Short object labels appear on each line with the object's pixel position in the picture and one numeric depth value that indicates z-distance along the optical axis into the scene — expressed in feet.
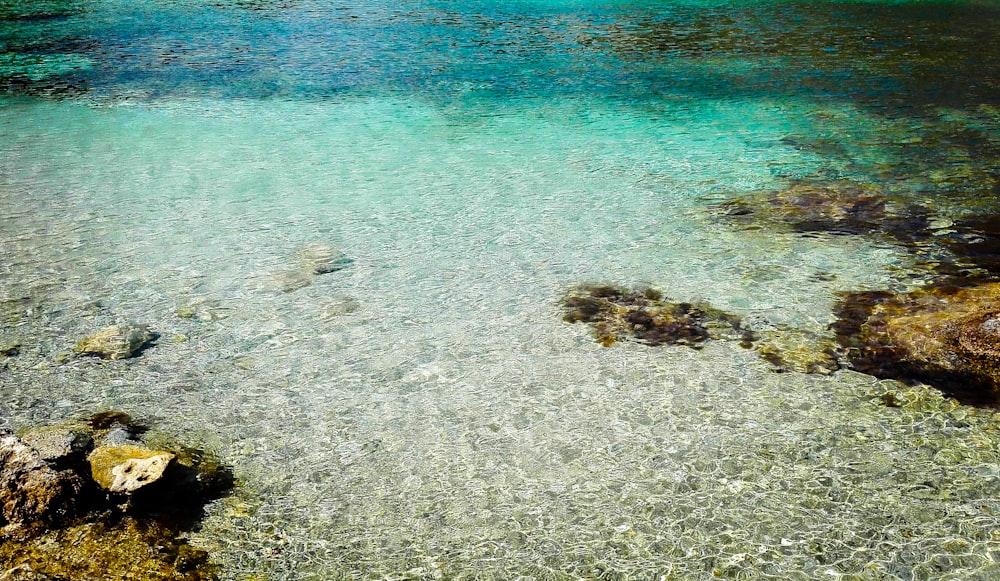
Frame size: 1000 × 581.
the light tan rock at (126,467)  10.05
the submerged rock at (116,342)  14.20
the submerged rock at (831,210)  19.22
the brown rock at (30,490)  9.32
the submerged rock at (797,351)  13.37
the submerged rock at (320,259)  18.03
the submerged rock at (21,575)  8.55
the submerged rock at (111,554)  8.84
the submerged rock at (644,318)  14.55
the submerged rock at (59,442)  10.04
